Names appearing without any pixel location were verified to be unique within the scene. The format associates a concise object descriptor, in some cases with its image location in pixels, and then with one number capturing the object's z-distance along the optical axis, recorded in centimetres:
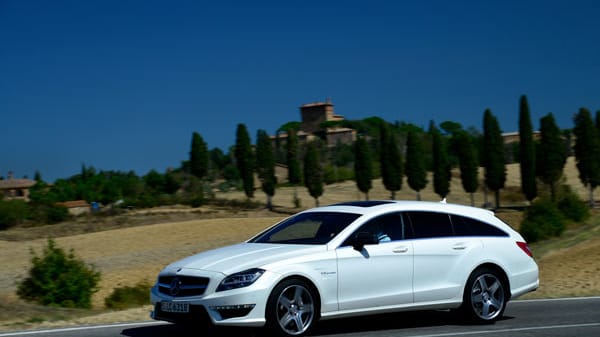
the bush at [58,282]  2131
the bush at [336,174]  10353
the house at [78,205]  9112
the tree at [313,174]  7594
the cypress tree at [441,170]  7481
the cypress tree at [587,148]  6944
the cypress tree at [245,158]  7588
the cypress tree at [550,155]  6856
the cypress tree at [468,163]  7412
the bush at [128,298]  1987
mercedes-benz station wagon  866
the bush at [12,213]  6289
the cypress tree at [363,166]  7644
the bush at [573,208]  5500
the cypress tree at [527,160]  6950
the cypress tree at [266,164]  7462
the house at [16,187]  14258
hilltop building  18838
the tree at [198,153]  8275
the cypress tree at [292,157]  8162
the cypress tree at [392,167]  7619
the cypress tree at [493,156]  7219
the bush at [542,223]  4638
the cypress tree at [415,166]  7619
